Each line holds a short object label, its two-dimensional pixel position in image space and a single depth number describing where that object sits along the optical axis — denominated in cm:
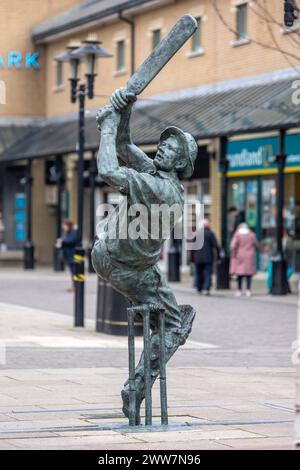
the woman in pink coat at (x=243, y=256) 2725
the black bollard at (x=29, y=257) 4100
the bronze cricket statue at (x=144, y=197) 894
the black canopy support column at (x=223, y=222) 2958
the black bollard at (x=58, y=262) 3946
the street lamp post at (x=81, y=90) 1934
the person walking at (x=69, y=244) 2870
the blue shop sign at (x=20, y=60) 4072
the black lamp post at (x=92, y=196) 3666
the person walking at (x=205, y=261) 2728
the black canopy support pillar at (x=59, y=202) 3956
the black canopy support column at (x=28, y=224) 4100
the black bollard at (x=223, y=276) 2952
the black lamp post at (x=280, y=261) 2709
